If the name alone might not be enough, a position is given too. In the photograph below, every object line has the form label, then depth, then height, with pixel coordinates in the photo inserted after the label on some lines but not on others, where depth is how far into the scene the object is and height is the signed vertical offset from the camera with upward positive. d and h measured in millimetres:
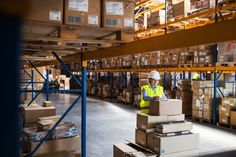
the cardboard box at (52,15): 2762 +641
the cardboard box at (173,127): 4676 -862
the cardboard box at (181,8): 8782 +2284
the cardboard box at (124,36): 3410 +522
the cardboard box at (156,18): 10359 +2310
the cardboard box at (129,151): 4373 -1218
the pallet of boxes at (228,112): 8594 -1079
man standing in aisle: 5520 -297
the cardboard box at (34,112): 6086 -808
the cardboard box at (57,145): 4620 -1171
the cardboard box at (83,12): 2920 +706
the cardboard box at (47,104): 6789 -667
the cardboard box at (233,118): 8531 -1247
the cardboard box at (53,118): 5588 -844
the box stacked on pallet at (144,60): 12859 +825
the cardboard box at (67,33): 3163 +513
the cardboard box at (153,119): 4941 -764
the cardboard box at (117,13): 3111 +744
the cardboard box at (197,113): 9781 -1292
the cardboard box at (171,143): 4605 -1129
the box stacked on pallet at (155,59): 11972 +824
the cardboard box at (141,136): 5027 -1117
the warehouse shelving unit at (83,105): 4766 -498
